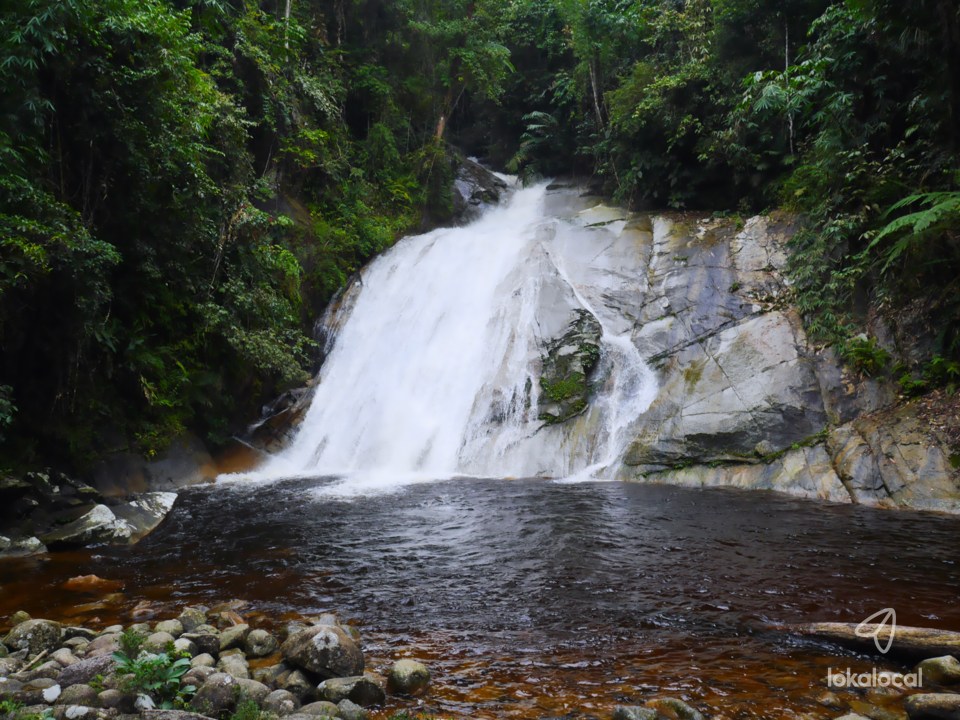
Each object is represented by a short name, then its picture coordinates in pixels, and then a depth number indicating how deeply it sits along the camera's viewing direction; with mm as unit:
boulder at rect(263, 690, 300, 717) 3293
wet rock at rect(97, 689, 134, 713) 3137
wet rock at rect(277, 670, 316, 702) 3521
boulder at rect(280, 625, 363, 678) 3682
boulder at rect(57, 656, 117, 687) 3463
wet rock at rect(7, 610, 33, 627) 4613
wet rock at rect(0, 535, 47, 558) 6781
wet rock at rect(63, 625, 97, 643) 4254
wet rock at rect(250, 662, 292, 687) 3636
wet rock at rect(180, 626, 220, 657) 3986
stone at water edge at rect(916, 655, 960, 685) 3420
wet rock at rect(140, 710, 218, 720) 2943
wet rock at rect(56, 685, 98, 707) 3201
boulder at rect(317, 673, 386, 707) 3475
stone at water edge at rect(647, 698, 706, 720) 3230
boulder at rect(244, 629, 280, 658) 4062
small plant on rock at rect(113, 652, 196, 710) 3182
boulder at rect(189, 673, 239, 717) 3217
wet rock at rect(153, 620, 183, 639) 4230
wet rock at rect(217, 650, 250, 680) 3675
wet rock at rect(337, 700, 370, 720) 3223
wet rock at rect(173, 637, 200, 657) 3821
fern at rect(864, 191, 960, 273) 8141
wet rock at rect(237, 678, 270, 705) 3374
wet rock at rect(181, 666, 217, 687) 3456
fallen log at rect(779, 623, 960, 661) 3660
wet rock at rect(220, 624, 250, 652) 4114
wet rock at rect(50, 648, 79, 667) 3758
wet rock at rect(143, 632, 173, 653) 3660
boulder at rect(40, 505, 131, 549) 7113
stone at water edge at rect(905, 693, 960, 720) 3016
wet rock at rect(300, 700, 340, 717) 3234
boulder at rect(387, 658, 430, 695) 3666
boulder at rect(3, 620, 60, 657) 4008
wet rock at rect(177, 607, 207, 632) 4438
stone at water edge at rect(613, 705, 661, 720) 3135
